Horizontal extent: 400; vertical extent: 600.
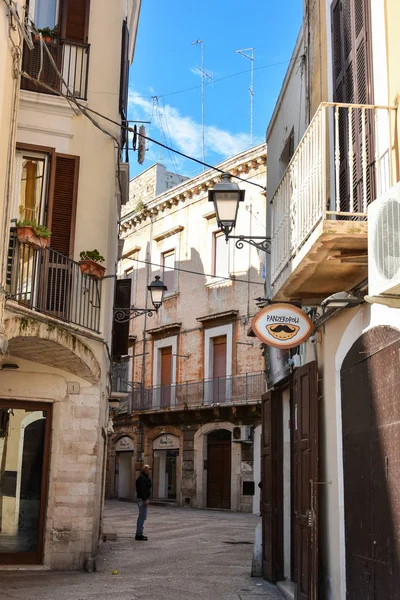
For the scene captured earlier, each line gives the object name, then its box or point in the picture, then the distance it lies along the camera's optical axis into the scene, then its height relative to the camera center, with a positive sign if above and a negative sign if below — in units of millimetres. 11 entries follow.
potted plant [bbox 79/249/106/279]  12633 +3404
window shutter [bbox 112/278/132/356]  18375 +3554
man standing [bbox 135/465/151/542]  17141 -364
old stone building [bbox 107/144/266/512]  31047 +5209
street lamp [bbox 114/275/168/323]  18000 +4376
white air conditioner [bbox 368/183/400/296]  5445 +1682
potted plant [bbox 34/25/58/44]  13820 +7679
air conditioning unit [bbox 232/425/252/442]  30094 +1837
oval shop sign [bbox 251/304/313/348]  9078 +1787
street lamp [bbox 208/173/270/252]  10414 +3635
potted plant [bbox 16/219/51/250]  11148 +3420
